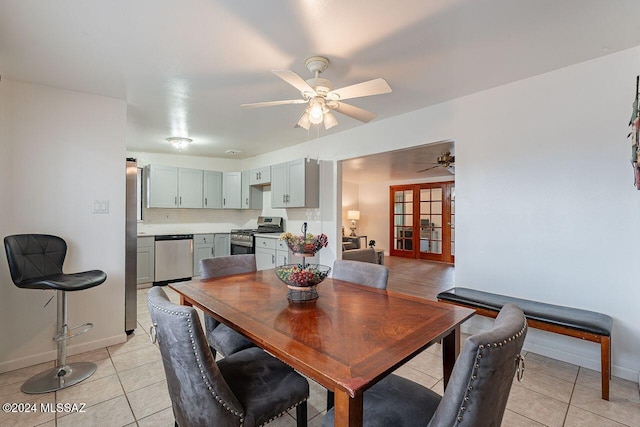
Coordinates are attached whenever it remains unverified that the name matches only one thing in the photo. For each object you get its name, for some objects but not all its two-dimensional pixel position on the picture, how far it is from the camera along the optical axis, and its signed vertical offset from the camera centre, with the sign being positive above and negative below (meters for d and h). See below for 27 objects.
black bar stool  2.14 -0.52
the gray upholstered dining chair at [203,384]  1.05 -0.69
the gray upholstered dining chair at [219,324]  1.85 -0.70
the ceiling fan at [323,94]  1.88 +0.81
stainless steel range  5.33 -0.41
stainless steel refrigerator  3.04 -0.44
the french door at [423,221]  7.62 -0.20
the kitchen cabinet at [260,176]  5.23 +0.67
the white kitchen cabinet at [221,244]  5.61 -0.62
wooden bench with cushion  1.96 -0.76
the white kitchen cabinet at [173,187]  5.16 +0.45
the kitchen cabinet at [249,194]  5.73 +0.37
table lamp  8.91 -0.09
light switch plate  2.85 +0.05
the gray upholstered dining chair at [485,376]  0.80 -0.46
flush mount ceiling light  4.50 +1.10
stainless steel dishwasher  4.96 -0.80
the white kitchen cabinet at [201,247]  5.35 -0.65
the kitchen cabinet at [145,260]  4.80 -0.79
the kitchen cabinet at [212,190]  5.71 +0.43
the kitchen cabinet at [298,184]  4.42 +0.45
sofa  5.15 -0.73
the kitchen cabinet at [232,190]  5.88 +0.44
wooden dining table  0.94 -0.50
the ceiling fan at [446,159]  4.60 +0.86
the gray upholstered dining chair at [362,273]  2.05 -0.44
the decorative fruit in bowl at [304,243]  1.76 -0.18
